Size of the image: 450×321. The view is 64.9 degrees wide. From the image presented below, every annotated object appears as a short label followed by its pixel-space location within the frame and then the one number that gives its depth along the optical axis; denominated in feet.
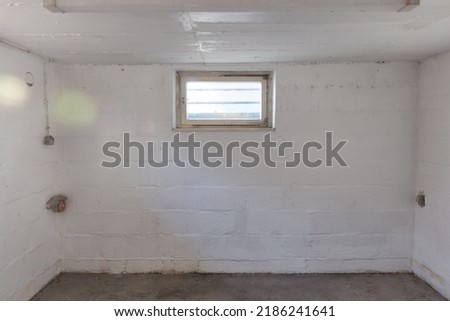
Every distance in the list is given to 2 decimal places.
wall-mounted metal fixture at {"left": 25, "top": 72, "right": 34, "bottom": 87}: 8.47
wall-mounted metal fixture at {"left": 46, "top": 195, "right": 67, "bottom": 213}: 9.45
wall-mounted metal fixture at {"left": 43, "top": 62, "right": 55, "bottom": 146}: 9.28
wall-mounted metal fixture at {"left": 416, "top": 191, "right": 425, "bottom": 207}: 9.60
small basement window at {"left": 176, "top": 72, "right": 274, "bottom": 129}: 10.18
